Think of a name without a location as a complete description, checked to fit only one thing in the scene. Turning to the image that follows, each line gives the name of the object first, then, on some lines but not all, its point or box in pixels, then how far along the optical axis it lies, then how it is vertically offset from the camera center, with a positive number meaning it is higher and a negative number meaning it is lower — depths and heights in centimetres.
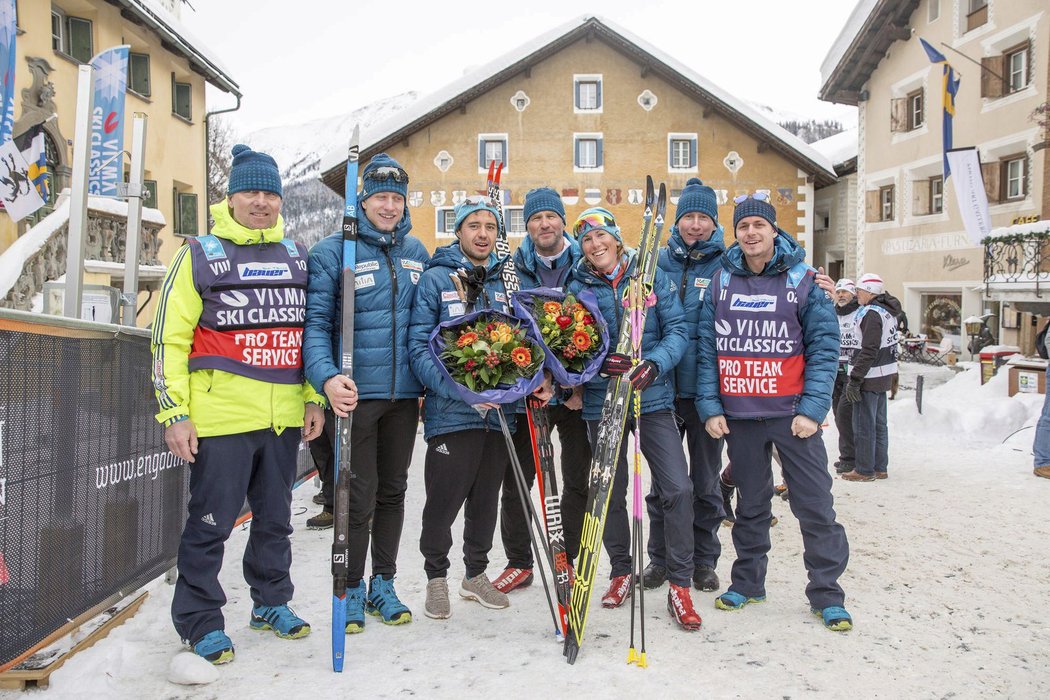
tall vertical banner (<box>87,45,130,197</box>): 691 +222
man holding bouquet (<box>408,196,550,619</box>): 376 -40
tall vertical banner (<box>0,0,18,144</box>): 568 +206
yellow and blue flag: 1773 +559
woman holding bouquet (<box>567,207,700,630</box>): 385 -23
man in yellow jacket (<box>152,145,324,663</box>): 329 -12
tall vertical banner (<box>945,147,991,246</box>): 1623 +324
